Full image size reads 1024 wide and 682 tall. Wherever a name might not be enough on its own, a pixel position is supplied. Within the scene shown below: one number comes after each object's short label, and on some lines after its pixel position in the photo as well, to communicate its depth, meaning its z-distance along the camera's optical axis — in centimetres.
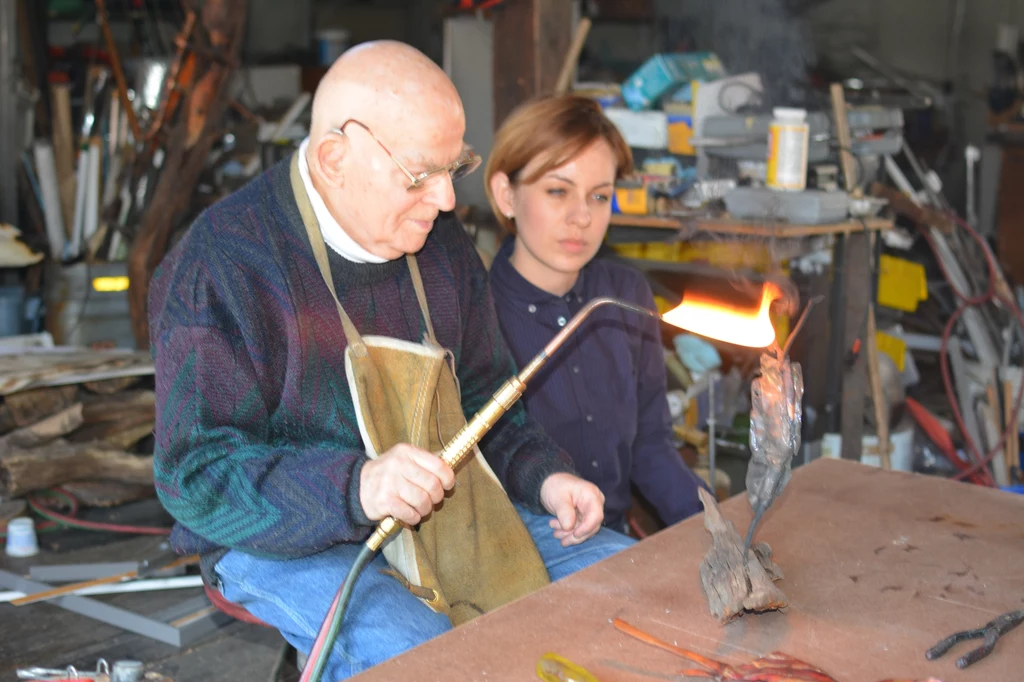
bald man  180
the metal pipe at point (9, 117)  586
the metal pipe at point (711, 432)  345
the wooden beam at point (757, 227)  339
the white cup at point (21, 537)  352
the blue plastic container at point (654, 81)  409
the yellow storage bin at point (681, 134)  398
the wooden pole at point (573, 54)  405
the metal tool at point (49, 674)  183
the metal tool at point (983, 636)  142
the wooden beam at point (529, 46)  405
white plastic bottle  351
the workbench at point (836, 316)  356
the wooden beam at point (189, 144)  489
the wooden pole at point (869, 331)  365
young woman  267
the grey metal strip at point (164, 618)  299
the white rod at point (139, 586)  319
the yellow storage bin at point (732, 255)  356
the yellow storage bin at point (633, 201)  387
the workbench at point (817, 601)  139
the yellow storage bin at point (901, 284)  414
